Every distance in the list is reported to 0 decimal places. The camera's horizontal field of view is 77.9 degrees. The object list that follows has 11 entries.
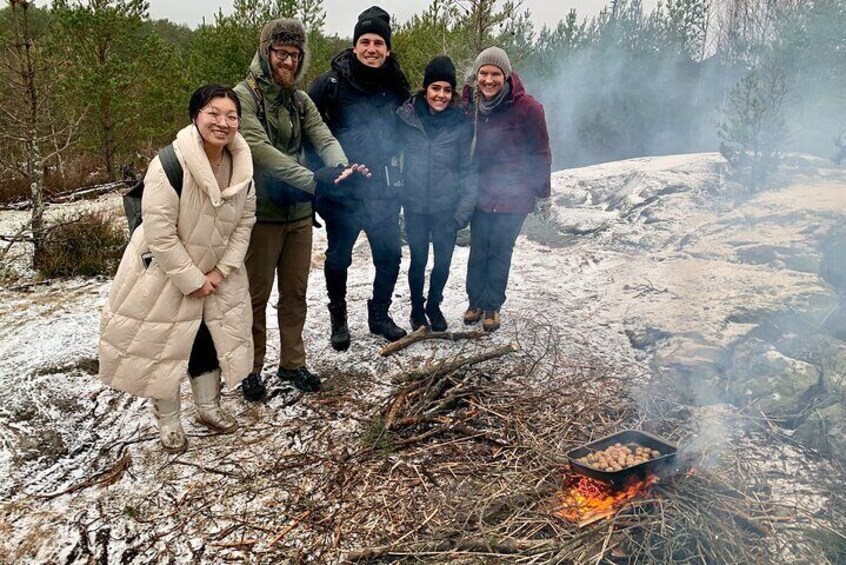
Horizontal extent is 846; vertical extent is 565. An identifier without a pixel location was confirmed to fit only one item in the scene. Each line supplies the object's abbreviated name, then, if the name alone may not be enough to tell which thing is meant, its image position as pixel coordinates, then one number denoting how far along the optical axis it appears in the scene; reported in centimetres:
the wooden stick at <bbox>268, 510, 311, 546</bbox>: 225
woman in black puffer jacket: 363
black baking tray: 221
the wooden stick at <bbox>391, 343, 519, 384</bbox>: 334
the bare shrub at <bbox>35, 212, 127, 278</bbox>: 547
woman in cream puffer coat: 238
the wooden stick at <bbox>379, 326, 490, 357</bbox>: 388
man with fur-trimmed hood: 286
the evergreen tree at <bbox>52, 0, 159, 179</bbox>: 977
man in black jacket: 341
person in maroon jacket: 380
